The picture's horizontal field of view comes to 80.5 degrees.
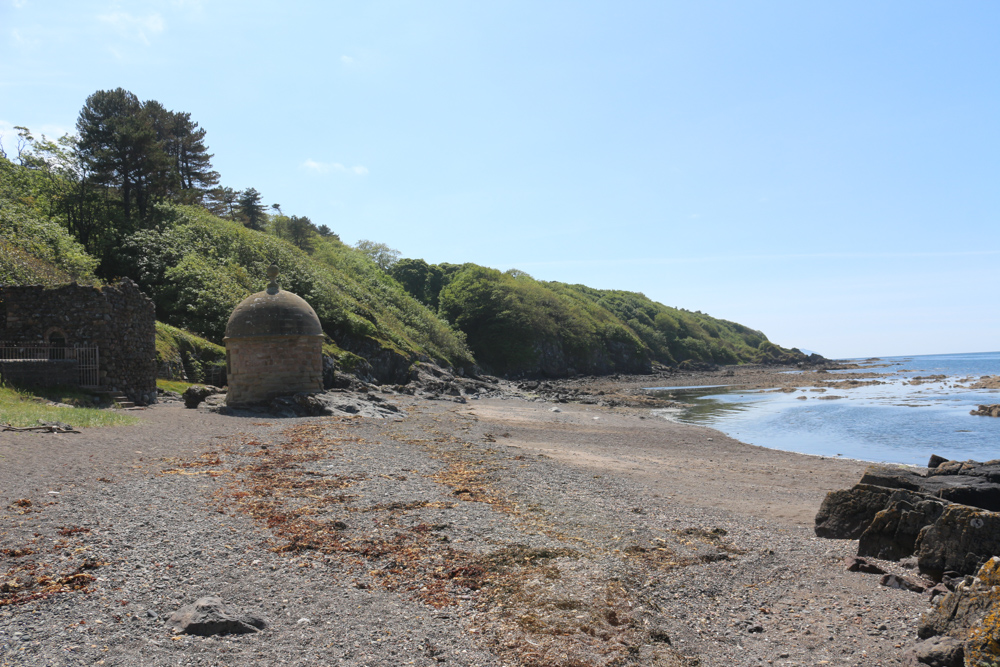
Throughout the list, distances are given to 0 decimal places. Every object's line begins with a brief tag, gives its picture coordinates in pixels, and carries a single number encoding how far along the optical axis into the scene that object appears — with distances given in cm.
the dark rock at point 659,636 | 561
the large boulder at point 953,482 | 1009
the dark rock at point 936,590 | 648
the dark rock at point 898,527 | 780
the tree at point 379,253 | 10431
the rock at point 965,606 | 511
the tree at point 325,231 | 11075
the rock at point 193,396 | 2505
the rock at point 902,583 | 677
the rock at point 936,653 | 497
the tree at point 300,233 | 8208
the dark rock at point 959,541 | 673
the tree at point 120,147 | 4953
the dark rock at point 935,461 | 1419
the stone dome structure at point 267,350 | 2528
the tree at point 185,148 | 6438
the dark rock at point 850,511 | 897
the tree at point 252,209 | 7981
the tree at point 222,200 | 7625
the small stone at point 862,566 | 739
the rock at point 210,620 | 511
